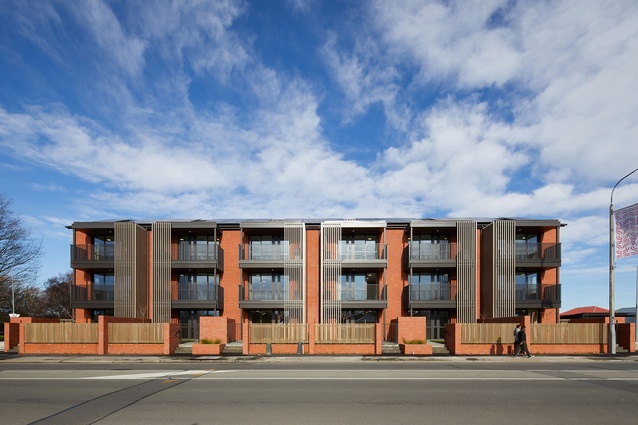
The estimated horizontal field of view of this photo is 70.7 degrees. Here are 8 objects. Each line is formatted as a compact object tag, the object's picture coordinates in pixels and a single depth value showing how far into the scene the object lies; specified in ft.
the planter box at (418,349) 73.10
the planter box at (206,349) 72.38
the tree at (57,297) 231.30
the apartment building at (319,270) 101.35
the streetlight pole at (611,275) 71.70
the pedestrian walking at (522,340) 68.80
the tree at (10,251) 111.65
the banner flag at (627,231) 69.05
